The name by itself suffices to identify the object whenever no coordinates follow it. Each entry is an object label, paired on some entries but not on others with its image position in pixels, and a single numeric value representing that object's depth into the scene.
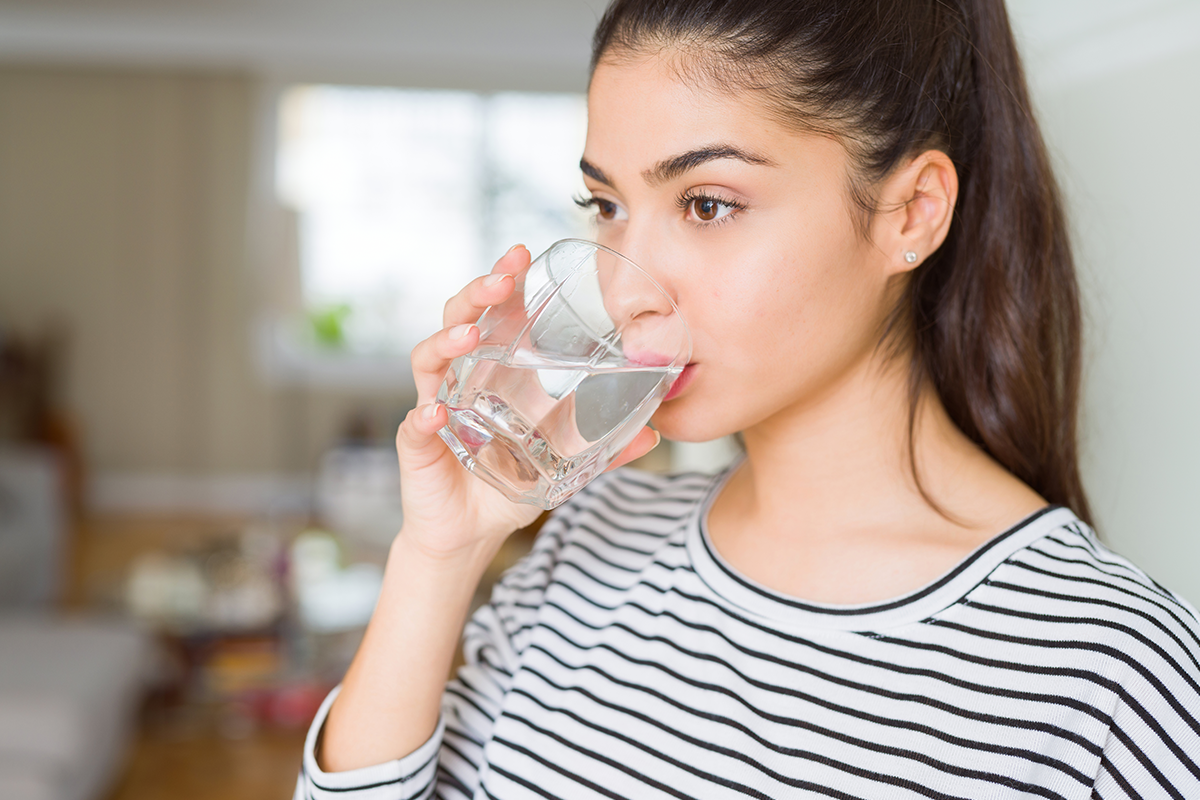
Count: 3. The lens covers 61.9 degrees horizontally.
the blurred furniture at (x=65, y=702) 2.20
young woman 0.74
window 6.49
